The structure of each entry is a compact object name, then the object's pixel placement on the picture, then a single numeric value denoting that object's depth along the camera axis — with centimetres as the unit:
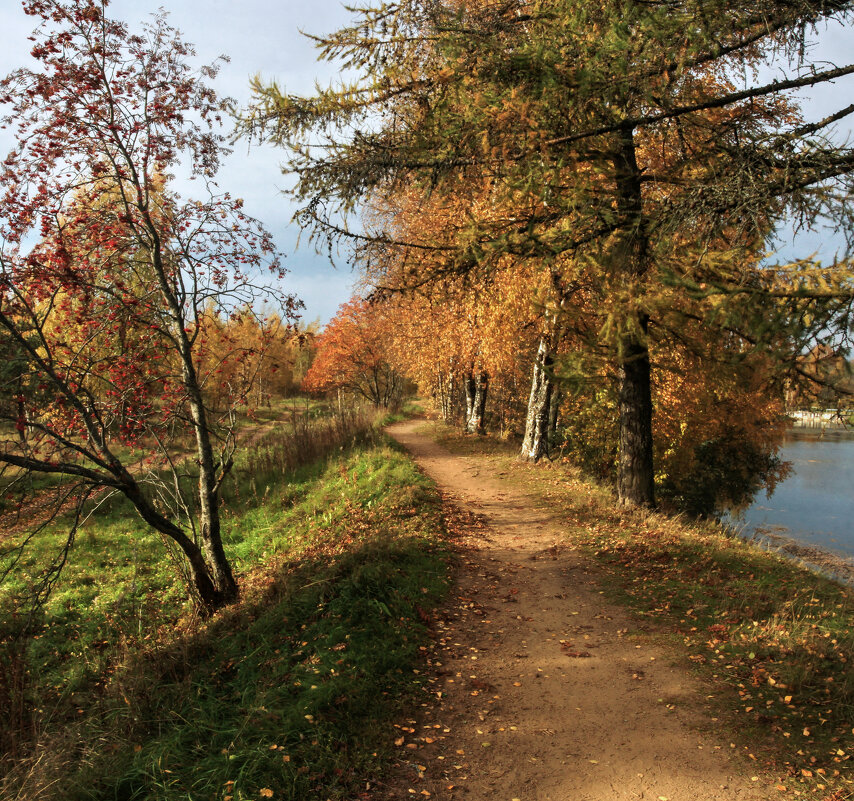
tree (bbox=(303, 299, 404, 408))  3222
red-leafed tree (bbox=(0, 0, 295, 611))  545
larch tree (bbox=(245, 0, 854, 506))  480
